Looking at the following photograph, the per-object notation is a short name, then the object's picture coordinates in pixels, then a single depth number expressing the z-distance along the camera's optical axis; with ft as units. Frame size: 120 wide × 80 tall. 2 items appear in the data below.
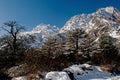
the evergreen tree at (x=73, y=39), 49.16
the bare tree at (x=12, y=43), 42.79
